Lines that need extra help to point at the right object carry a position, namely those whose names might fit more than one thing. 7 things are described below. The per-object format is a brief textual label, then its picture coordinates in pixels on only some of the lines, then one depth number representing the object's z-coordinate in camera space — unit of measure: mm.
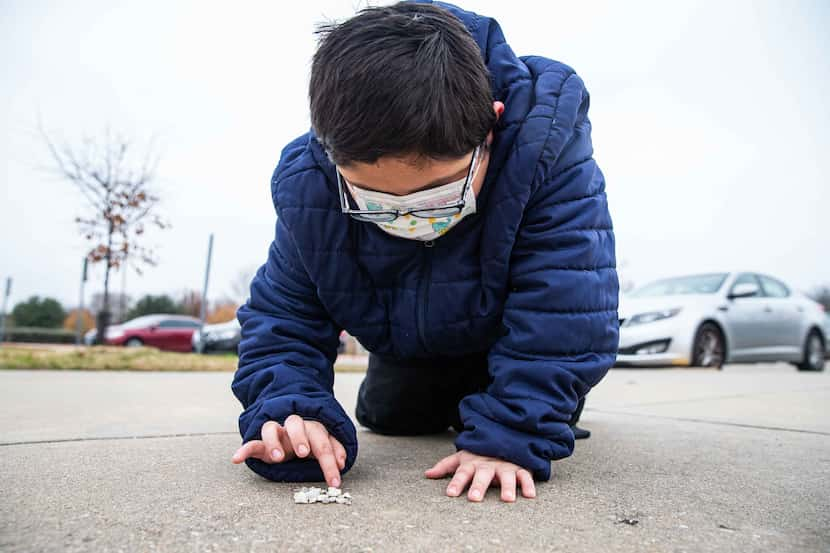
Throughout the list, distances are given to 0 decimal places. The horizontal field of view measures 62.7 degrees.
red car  14227
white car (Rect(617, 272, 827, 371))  6043
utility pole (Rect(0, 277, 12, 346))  14688
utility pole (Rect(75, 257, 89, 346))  8675
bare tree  9227
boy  1197
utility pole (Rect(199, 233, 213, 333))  8594
